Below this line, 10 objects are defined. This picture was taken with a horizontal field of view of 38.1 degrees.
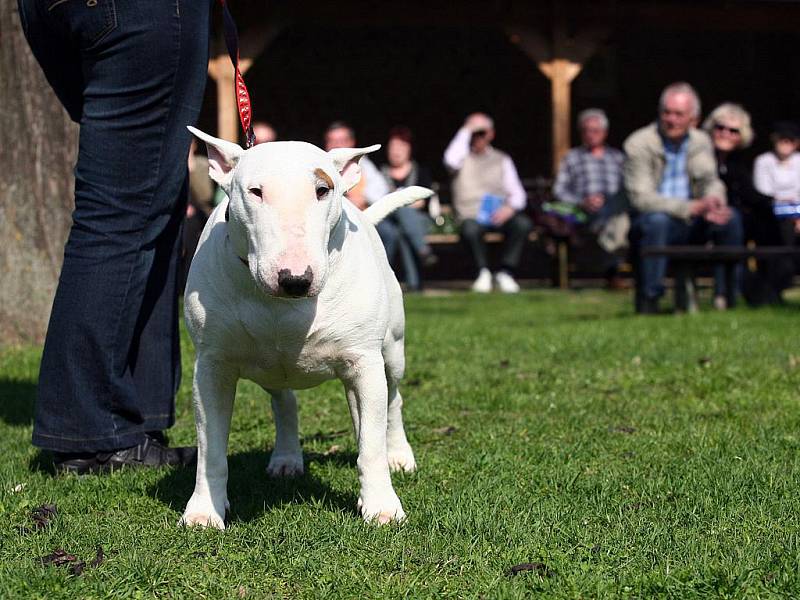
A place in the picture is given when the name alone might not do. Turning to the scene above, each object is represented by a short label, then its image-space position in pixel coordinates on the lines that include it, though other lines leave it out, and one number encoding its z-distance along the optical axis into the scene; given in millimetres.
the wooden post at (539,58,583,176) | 15266
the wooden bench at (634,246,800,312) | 9281
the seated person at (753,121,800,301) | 12492
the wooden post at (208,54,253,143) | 14070
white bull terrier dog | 2787
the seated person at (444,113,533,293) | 13312
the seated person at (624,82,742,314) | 9938
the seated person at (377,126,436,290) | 12859
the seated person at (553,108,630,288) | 12820
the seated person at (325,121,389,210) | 12188
